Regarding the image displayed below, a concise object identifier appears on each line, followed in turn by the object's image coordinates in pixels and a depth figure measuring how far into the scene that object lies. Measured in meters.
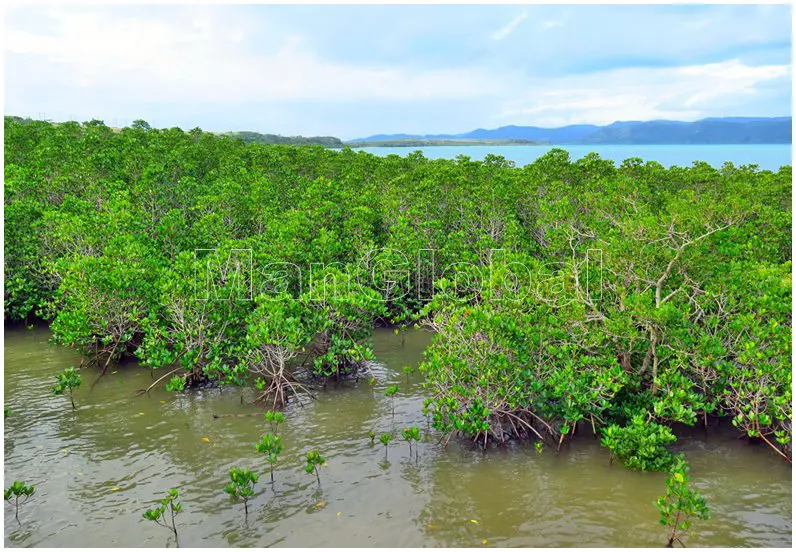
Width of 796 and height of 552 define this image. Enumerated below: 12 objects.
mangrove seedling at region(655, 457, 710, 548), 7.48
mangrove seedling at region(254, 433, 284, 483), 9.49
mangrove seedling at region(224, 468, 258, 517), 8.65
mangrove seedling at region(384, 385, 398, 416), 11.93
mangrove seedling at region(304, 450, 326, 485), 9.44
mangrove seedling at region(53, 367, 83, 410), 12.05
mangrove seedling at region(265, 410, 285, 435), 10.86
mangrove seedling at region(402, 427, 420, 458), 10.28
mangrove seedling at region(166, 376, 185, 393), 12.26
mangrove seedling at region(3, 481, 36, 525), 8.58
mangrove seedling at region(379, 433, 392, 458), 10.55
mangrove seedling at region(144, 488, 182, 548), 8.06
